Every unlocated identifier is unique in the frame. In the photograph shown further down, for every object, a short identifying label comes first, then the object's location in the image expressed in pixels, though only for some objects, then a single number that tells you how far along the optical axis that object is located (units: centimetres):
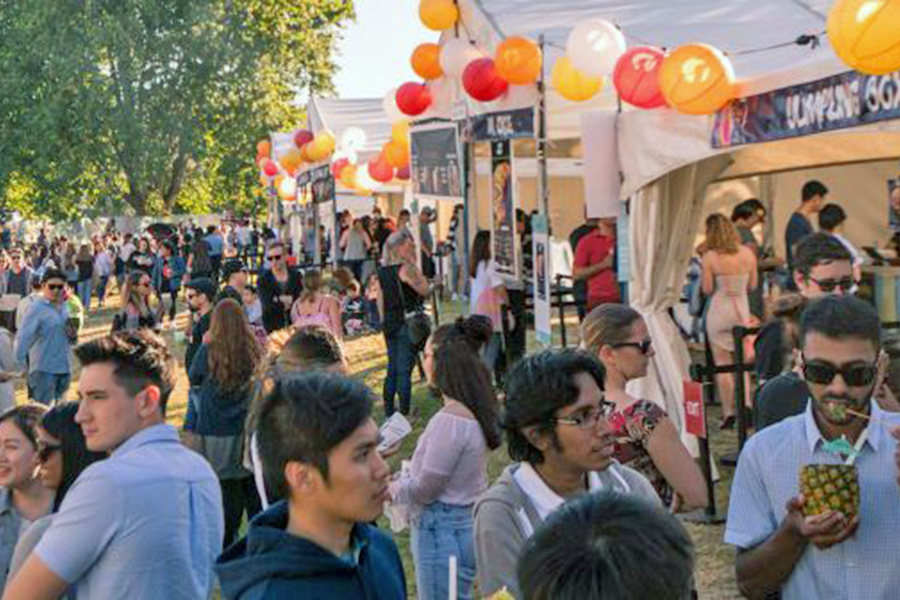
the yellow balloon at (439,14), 1358
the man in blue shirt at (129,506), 335
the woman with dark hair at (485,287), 1320
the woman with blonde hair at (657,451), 429
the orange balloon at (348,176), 2156
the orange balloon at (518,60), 1123
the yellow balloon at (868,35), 653
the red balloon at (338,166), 2189
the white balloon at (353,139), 2277
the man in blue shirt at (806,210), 1180
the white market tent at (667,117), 953
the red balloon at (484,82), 1178
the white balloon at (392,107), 1571
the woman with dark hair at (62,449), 448
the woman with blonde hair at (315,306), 1145
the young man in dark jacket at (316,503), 276
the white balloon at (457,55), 1259
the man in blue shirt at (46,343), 1193
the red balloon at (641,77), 930
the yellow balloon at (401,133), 1689
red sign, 773
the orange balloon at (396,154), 1711
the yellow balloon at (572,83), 1102
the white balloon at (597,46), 1028
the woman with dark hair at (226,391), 720
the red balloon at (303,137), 2378
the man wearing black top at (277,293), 1380
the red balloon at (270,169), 3380
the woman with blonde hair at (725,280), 1091
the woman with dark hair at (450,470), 539
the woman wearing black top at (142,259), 2819
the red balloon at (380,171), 1899
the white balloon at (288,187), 3006
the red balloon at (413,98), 1453
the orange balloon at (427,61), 1391
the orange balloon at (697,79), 859
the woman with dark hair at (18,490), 462
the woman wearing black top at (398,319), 1288
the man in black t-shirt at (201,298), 969
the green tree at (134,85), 5122
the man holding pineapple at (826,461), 309
